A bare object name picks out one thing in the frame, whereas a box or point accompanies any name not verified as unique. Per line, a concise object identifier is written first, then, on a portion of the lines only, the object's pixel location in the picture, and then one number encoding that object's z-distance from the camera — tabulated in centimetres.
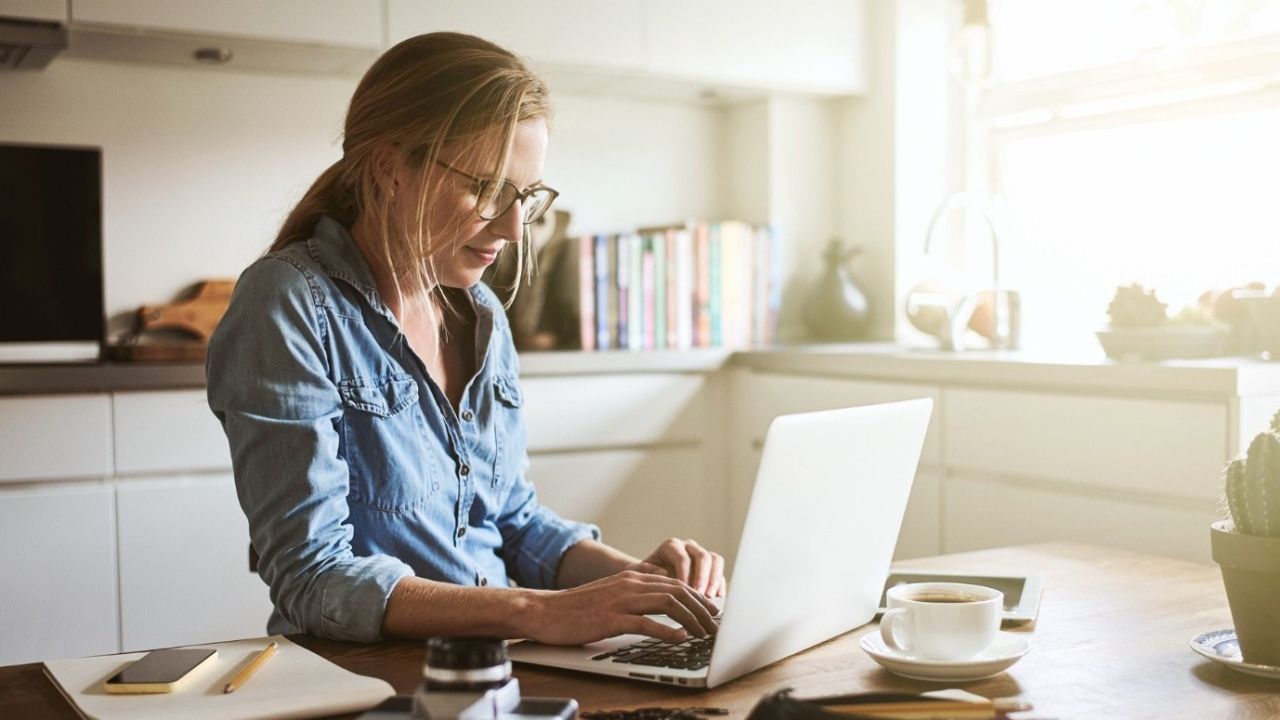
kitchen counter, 225
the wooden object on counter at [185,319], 296
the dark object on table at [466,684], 79
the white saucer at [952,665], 98
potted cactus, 100
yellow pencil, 95
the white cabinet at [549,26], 297
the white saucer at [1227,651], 100
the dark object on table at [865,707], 75
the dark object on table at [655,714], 89
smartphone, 94
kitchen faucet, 307
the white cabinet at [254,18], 264
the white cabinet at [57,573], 251
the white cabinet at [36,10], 253
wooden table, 94
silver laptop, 96
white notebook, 90
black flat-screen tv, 284
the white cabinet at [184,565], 262
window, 295
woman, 114
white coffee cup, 99
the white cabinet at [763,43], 329
